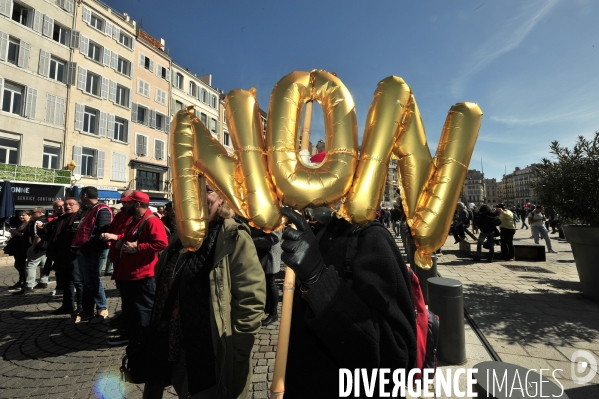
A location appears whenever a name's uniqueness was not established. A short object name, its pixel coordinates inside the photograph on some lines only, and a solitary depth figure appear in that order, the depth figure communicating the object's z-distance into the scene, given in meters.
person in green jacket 1.76
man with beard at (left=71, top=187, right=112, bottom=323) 4.08
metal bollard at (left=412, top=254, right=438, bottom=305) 4.77
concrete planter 4.71
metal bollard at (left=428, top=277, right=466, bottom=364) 3.08
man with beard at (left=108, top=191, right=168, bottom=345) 3.43
